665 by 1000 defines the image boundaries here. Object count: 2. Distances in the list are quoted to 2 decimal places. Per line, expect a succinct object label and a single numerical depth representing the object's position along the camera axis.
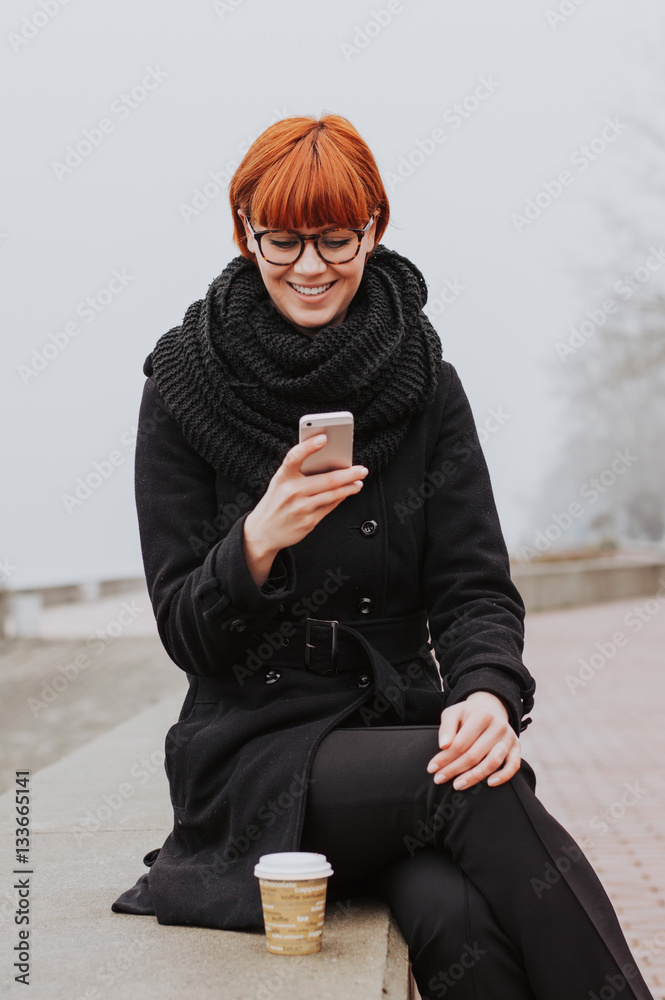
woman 3.59
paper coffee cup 3.57
